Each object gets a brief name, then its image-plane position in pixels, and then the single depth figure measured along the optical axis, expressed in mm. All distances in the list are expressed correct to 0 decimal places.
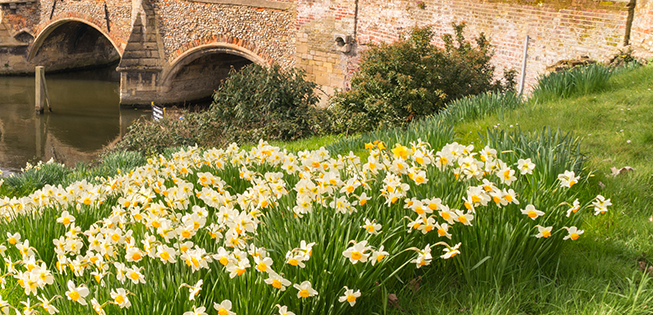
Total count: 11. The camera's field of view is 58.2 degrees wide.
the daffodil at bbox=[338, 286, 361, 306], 2232
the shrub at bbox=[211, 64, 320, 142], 11422
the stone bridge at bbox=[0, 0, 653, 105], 10375
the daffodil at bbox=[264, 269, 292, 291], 2152
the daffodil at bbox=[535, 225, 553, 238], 2580
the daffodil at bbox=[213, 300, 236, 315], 2074
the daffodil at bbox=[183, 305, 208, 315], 2078
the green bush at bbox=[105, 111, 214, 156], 12312
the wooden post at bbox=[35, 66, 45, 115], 19844
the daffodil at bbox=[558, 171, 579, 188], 2984
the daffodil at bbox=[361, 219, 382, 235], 2527
